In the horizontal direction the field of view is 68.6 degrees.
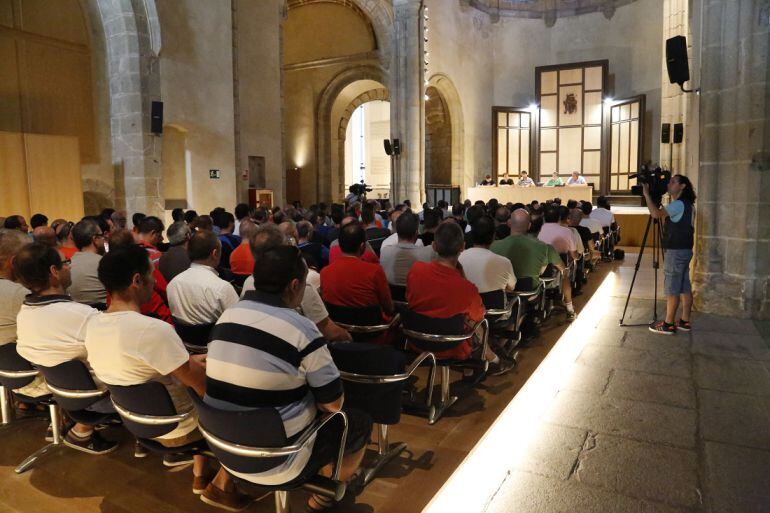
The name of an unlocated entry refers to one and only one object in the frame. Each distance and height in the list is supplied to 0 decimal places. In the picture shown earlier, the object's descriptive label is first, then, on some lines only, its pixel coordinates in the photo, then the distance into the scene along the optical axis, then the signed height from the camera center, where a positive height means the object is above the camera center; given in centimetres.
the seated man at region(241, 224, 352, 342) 289 -51
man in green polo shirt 455 -46
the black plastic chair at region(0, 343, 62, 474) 282 -88
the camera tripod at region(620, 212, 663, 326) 509 -59
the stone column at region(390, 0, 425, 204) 1452 +264
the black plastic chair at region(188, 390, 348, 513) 189 -80
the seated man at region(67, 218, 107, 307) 362 -47
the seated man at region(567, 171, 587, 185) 1451 +48
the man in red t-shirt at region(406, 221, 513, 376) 328 -51
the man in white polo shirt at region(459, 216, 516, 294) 391 -48
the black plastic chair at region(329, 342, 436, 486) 254 -79
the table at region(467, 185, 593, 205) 1342 +16
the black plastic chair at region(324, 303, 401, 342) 336 -69
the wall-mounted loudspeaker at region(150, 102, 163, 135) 909 +144
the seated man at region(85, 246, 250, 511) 214 -53
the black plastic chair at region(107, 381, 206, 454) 218 -80
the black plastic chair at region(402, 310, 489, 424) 323 -78
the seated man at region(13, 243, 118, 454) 253 -49
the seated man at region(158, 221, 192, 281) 396 -39
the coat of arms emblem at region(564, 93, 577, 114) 1770 +297
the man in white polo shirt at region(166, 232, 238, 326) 309 -47
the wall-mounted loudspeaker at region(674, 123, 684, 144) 1085 +124
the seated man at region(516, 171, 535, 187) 1498 +50
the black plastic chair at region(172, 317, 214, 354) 311 -71
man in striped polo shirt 194 -55
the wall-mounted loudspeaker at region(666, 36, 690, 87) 647 +157
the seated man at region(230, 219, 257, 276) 440 -44
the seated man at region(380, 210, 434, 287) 413 -38
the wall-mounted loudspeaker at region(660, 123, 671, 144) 1108 +126
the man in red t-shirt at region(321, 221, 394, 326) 337 -46
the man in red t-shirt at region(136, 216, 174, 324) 340 -40
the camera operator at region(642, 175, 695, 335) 493 -36
